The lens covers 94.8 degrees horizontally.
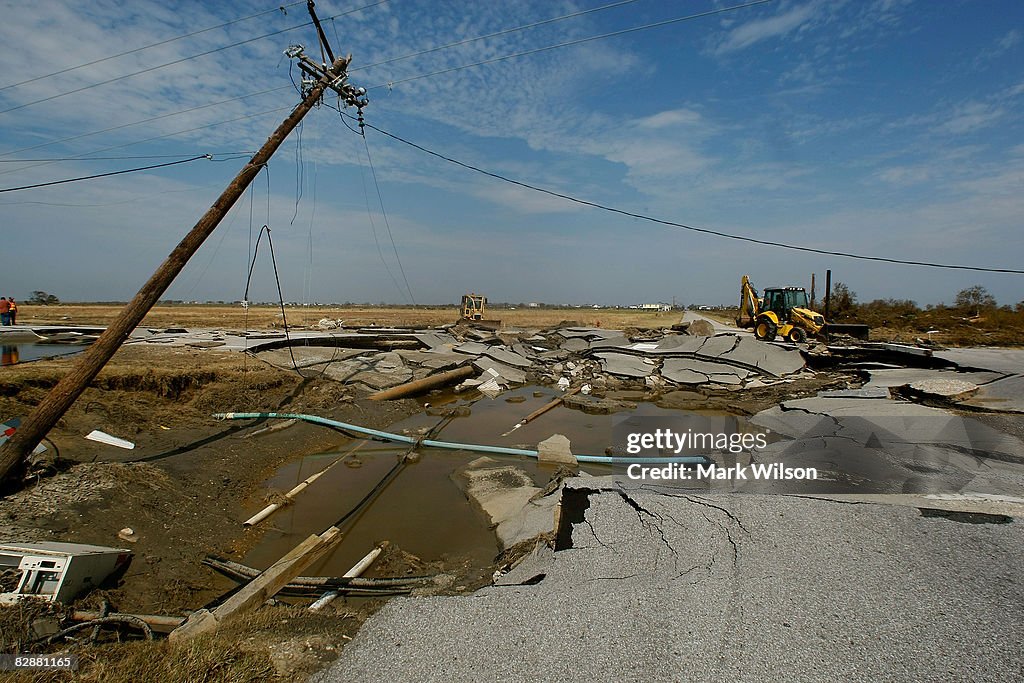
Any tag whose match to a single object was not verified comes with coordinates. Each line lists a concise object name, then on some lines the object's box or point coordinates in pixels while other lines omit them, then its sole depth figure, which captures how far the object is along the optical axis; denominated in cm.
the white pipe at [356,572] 386
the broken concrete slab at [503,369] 1681
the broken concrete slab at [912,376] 1094
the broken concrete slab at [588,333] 2419
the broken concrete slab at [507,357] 1805
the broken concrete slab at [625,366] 1677
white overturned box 333
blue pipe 757
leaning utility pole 523
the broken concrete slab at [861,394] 1021
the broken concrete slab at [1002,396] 864
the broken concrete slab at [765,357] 1515
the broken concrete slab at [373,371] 1324
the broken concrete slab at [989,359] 1180
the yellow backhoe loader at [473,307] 3425
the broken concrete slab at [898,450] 561
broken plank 317
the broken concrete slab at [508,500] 497
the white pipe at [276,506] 597
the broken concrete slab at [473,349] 1833
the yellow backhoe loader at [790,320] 1934
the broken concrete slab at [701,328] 2555
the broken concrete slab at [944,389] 939
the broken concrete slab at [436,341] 1945
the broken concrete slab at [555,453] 830
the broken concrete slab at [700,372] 1512
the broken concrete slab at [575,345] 2196
